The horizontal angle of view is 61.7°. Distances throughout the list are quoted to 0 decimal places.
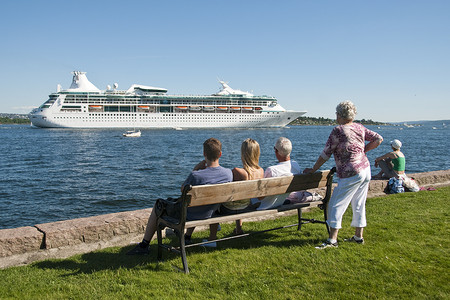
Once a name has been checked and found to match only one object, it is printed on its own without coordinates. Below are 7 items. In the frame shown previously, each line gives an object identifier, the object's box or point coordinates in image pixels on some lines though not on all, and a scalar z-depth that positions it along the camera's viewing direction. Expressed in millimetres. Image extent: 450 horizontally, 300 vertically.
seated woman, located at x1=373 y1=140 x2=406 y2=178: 6336
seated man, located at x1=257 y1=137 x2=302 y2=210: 3785
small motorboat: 46031
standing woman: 3582
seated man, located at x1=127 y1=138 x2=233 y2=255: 3389
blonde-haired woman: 3641
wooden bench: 3137
